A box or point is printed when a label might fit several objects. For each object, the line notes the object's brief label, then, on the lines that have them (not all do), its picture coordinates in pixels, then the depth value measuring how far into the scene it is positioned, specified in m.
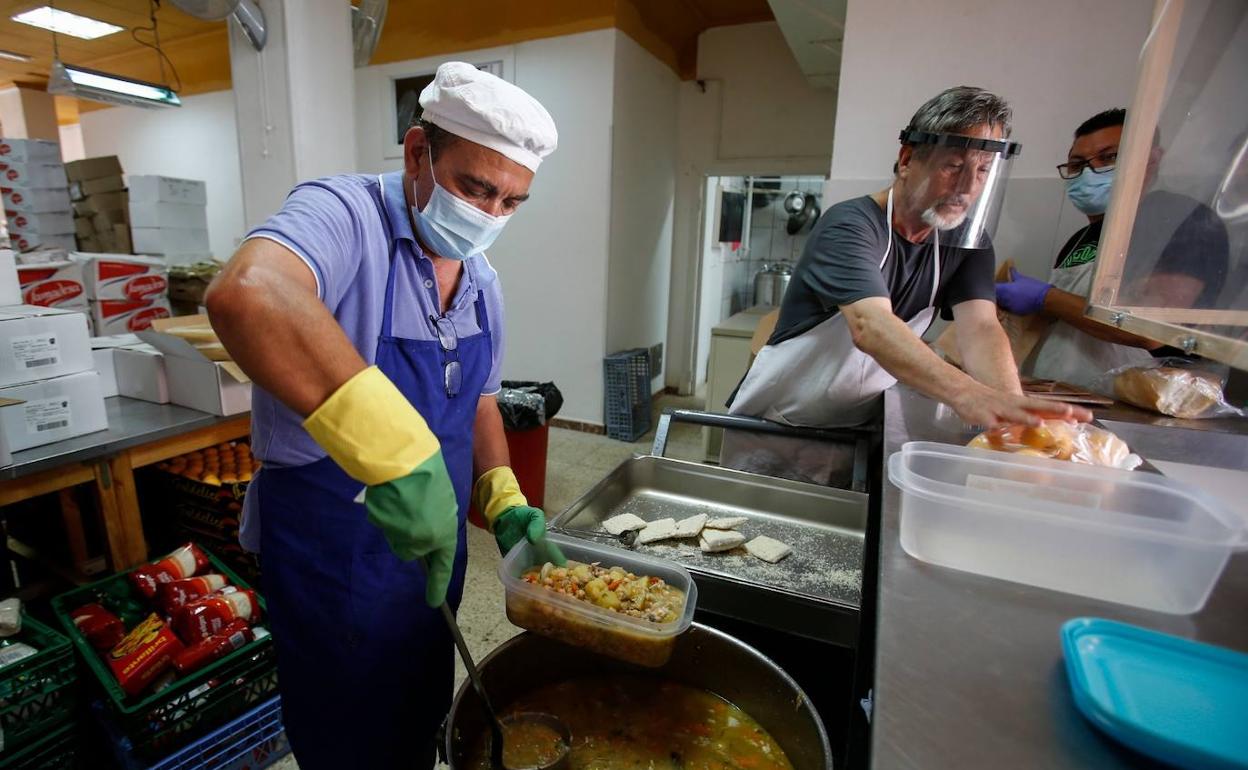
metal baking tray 1.02
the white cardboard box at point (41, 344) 1.67
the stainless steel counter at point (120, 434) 1.64
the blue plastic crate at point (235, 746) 1.50
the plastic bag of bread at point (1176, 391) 1.60
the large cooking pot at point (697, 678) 0.84
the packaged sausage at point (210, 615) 1.63
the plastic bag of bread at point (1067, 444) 0.98
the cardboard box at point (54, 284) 3.99
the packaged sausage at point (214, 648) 1.56
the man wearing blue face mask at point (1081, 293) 1.90
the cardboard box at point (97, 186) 5.89
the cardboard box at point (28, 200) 5.11
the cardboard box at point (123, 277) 4.46
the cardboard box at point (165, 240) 5.46
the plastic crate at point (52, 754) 1.43
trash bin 3.06
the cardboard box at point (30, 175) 5.03
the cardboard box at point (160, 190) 5.31
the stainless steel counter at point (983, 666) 0.45
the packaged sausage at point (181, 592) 1.70
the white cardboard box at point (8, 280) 1.87
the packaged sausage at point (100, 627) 1.60
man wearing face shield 1.33
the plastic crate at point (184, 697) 1.47
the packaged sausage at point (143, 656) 1.49
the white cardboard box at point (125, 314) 4.55
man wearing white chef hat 0.79
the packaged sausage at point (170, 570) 1.77
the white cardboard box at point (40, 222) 5.15
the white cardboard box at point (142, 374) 2.16
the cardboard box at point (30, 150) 4.97
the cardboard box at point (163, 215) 5.37
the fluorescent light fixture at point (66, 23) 5.71
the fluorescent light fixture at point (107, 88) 3.62
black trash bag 3.05
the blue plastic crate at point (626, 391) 4.61
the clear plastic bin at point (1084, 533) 0.62
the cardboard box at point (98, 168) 5.89
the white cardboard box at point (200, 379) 2.04
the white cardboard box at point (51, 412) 1.65
